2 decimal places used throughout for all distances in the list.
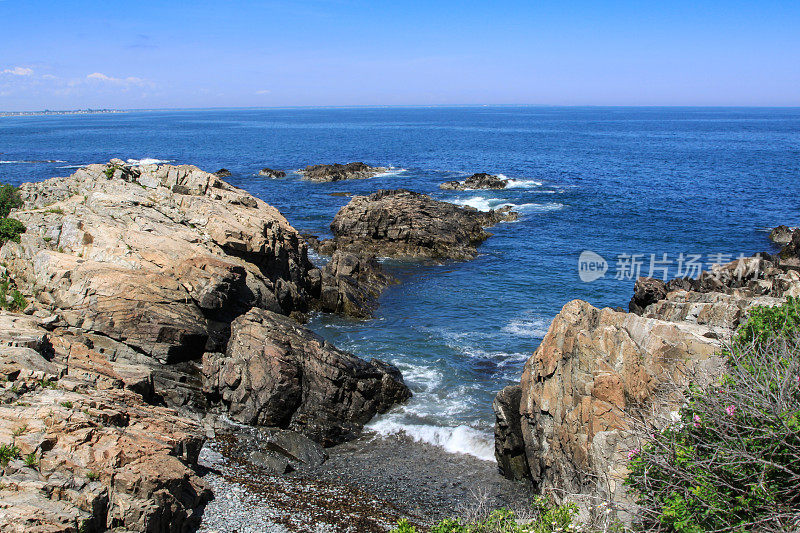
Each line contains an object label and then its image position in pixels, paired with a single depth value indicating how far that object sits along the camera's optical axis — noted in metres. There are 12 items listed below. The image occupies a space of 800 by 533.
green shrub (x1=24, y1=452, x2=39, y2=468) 13.35
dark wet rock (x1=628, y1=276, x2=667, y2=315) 33.56
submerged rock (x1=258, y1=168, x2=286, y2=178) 88.69
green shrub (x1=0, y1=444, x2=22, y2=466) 13.15
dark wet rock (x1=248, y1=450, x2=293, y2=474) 19.28
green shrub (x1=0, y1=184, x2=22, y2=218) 35.53
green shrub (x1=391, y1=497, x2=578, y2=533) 10.70
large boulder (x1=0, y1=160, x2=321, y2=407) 23.28
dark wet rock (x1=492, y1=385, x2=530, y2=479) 19.80
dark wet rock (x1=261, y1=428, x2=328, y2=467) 20.25
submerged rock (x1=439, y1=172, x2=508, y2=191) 77.19
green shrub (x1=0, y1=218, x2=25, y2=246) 27.70
